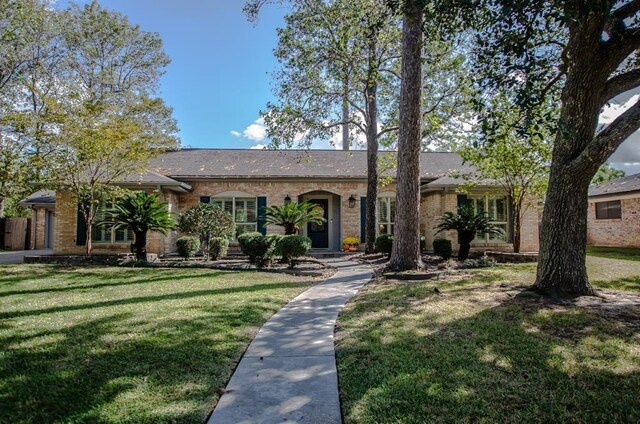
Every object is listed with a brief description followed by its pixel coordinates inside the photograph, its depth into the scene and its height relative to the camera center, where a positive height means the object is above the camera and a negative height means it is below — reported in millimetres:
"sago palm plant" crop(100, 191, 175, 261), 11273 +522
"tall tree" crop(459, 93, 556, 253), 11641 +2056
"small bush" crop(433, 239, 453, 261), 12156 -550
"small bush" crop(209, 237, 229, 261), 12281 -497
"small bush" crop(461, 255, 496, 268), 10773 -945
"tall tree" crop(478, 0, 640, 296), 5597 +1445
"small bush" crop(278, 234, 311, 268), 10273 -395
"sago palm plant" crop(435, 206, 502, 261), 11734 +177
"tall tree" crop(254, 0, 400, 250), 13031 +5764
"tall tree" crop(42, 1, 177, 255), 11219 +2598
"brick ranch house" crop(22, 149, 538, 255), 14562 +1481
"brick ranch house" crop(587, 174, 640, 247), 18391 +868
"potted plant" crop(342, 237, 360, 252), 16031 -543
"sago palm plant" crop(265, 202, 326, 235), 12453 +509
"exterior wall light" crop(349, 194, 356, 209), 16172 +1263
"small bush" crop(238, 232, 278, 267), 10680 -462
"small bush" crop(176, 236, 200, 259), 12648 -454
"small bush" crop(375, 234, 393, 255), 12391 -400
